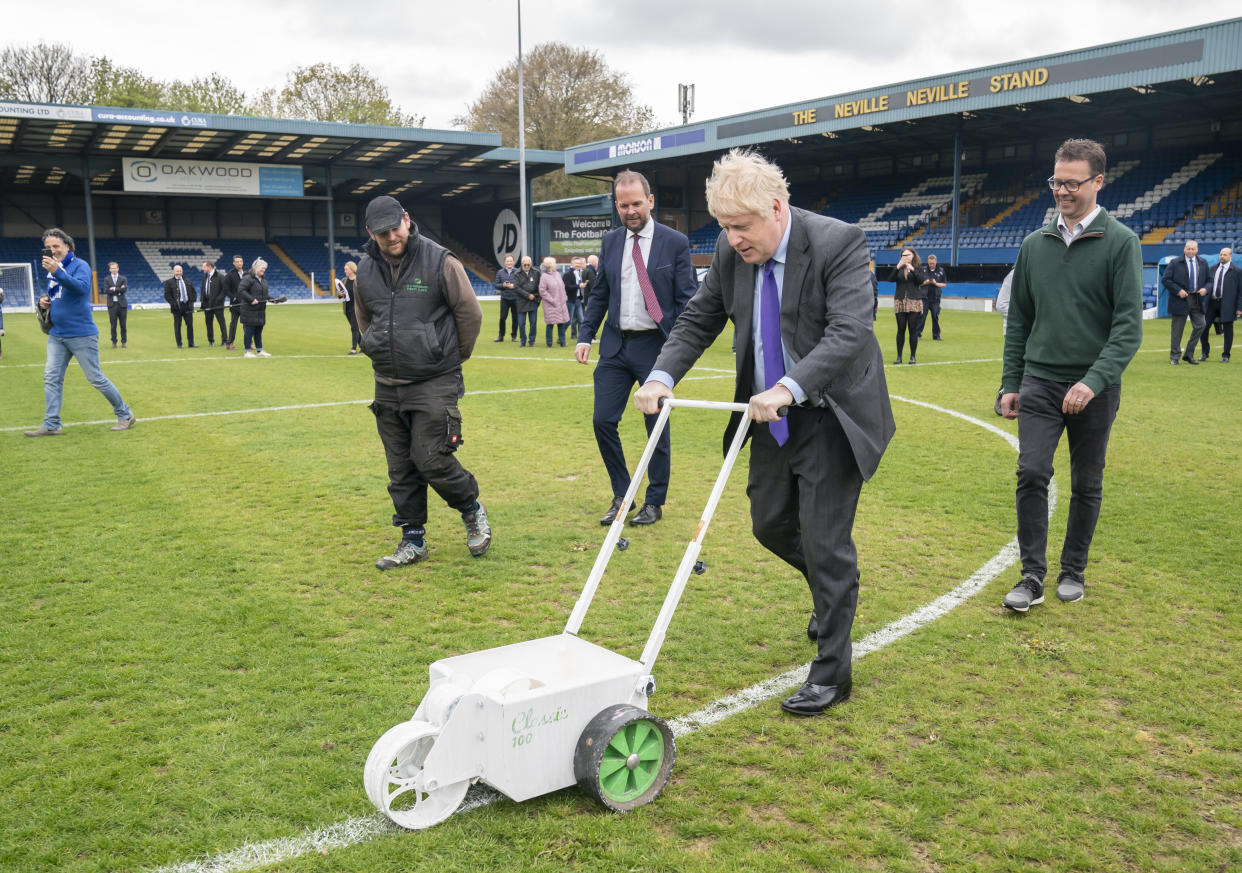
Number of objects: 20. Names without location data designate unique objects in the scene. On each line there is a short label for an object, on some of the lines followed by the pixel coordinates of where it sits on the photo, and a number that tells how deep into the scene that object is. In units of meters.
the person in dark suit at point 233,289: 19.50
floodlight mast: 33.91
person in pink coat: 20.41
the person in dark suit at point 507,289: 20.94
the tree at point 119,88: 56.41
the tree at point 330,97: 63.06
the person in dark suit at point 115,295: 20.61
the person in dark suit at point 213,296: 20.08
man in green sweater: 4.42
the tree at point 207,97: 61.59
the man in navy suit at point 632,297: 5.90
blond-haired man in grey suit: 3.32
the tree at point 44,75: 52.22
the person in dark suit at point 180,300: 20.41
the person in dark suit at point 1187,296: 15.22
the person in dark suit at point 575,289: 21.76
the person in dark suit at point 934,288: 18.28
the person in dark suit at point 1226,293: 15.35
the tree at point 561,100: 60.12
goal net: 34.13
